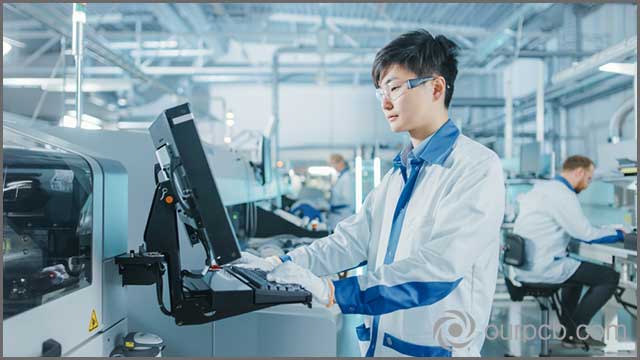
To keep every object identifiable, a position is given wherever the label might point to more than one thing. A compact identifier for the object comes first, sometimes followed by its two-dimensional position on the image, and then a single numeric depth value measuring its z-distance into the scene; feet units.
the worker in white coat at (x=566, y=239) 10.78
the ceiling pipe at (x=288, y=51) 19.76
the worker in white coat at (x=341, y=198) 17.12
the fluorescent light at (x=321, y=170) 24.20
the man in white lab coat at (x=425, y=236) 3.67
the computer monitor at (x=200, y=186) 3.47
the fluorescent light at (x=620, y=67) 10.39
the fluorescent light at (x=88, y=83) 15.02
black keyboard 3.65
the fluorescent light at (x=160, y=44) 21.41
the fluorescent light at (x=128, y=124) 23.15
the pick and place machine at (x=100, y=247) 3.41
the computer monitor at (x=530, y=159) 15.24
